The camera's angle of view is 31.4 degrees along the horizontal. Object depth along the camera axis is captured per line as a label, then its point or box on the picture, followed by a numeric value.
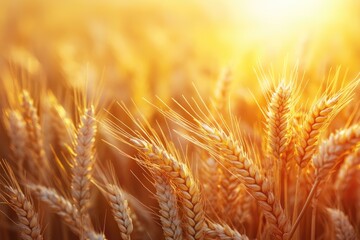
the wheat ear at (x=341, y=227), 0.52
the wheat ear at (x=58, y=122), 0.65
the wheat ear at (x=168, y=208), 0.49
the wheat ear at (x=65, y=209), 0.51
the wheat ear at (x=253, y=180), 0.48
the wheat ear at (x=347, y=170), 0.56
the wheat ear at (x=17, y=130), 0.62
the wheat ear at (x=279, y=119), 0.48
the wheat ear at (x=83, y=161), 0.51
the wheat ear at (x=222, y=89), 0.63
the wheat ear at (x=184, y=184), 0.48
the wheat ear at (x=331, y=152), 0.45
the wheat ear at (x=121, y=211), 0.49
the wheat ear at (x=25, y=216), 0.49
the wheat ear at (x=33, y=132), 0.61
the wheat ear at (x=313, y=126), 0.47
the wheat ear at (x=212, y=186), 0.54
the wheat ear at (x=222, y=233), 0.48
